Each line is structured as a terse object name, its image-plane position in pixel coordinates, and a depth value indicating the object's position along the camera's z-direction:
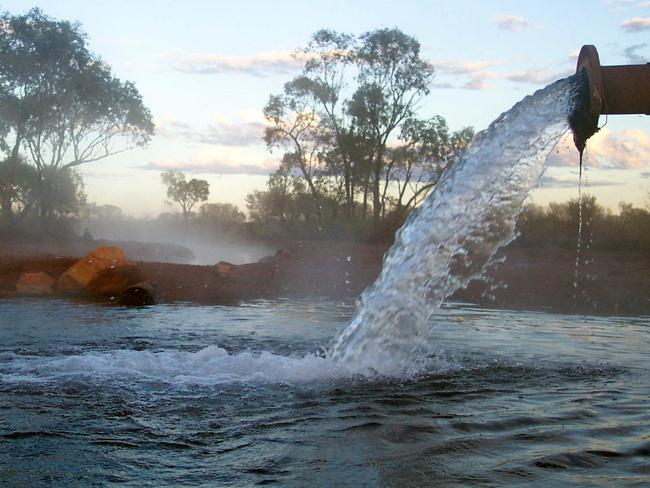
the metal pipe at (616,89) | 5.04
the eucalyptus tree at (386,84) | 31.09
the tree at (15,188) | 31.08
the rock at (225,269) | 14.65
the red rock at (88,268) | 12.88
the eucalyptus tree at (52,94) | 30.14
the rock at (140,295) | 11.73
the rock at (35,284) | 12.77
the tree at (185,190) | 54.03
